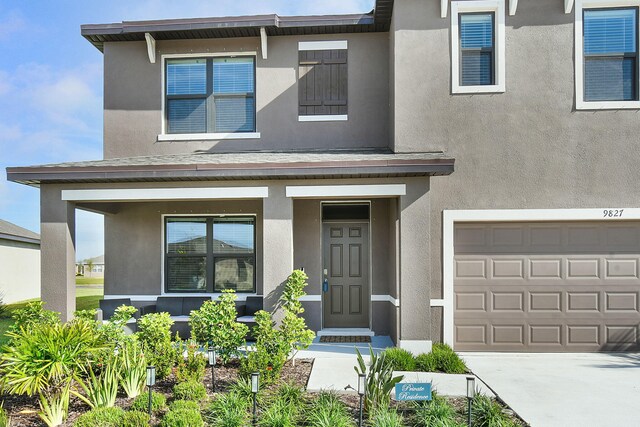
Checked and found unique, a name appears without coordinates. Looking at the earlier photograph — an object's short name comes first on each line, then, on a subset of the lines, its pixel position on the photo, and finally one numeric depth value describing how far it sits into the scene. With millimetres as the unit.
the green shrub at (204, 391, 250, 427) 5043
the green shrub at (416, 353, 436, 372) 7105
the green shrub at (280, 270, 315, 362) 6954
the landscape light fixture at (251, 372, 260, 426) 5129
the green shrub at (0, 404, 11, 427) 4965
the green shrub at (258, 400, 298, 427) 4980
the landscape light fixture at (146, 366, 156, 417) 5219
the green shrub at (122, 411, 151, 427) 4955
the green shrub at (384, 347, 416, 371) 7035
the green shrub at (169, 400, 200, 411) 5215
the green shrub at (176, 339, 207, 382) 6262
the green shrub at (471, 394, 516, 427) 4984
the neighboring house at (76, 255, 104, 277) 29978
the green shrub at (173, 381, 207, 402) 5711
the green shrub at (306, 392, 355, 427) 4879
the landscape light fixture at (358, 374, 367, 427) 4798
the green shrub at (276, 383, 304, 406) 5582
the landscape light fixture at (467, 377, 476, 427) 4836
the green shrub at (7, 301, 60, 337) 6844
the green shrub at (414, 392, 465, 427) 4891
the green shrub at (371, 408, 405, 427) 4836
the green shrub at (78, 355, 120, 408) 5535
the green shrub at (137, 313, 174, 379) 6441
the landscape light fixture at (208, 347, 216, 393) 6161
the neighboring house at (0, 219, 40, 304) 17875
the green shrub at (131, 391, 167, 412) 5434
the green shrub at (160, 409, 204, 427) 4906
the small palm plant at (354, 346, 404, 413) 5340
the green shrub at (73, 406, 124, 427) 4969
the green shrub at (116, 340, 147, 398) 5945
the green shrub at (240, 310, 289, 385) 6305
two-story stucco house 8031
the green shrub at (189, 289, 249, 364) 6855
